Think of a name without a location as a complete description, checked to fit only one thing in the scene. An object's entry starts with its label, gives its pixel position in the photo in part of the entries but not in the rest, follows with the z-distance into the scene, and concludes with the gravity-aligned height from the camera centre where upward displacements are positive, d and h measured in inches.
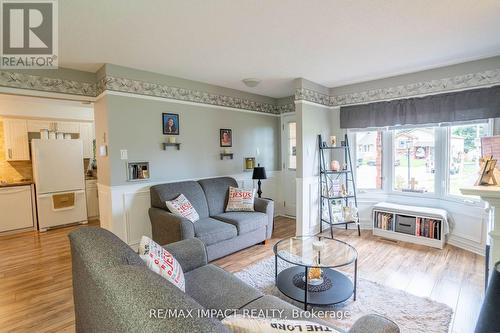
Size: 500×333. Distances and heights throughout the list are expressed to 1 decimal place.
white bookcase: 135.4 -40.1
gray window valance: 123.9 +24.0
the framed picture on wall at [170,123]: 141.9 +19.2
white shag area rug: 78.4 -51.8
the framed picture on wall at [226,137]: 169.6 +13.0
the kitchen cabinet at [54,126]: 187.3 +25.7
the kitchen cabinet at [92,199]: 200.7 -31.9
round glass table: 82.7 -44.1
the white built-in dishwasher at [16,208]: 168.2 -31.8
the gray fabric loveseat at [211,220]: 117.3 -32.3
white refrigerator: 176.4 -15.6
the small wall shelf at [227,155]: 169.9 +1.0
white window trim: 138.0 -6.7
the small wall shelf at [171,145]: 142.4 +7.1
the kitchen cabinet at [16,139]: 177.6 +14.9
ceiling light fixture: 149.8 +44.1
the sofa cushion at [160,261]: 56.9 -24.0
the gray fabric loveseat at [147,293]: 29.5 -19.3
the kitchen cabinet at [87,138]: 207.3 +17.3
